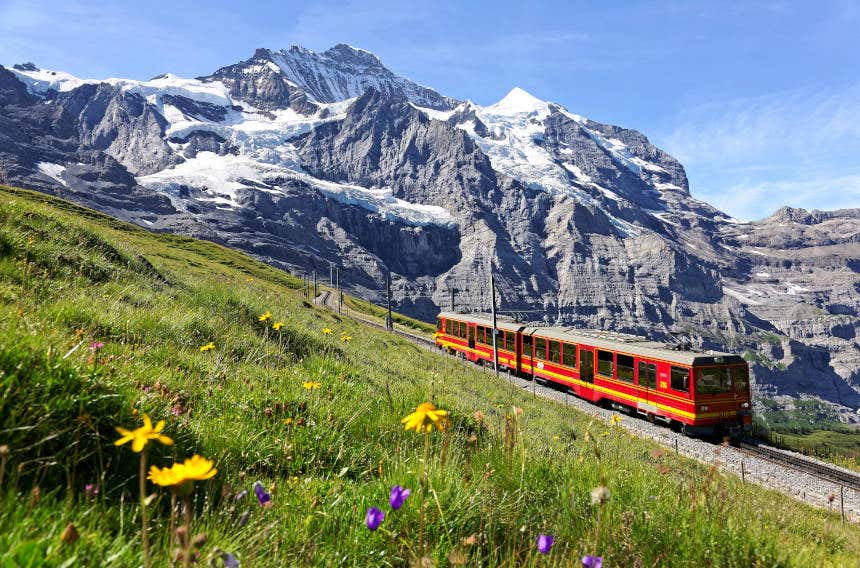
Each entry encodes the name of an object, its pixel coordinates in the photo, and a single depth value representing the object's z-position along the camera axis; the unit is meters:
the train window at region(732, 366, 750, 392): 19.16
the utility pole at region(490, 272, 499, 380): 29.76
